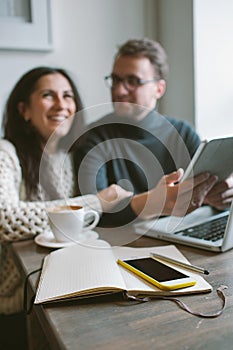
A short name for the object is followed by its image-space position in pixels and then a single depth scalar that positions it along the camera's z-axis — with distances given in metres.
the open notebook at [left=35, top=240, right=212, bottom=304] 0.56
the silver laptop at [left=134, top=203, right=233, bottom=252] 0.75
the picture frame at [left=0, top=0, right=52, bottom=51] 1.47
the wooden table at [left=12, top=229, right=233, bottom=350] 0.44
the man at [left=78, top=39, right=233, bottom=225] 1.28
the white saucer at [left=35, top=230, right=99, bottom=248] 0.80
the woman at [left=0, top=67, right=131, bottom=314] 0.88
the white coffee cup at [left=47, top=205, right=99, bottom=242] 0.80
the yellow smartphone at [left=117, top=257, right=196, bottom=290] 0.57
